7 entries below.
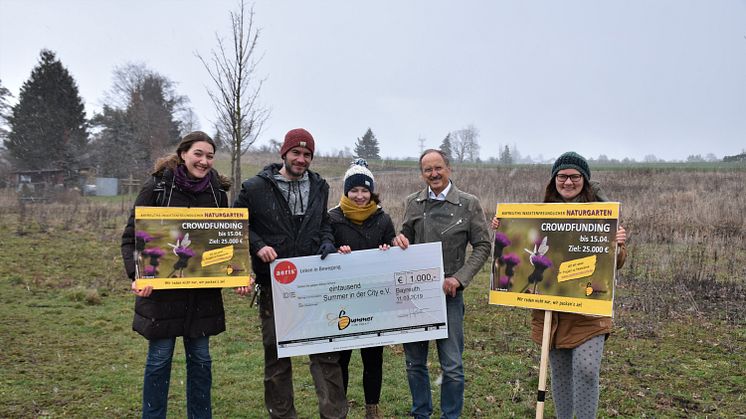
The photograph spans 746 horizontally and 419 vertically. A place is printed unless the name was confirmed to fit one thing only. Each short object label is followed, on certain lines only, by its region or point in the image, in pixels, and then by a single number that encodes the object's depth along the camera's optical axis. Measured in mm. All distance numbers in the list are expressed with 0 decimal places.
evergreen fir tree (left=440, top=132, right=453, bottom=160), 34850
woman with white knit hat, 4344
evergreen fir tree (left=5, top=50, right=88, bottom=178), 44906
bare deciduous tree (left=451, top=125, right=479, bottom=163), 47175
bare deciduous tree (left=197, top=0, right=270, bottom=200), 11281
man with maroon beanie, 4121
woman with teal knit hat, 3637
